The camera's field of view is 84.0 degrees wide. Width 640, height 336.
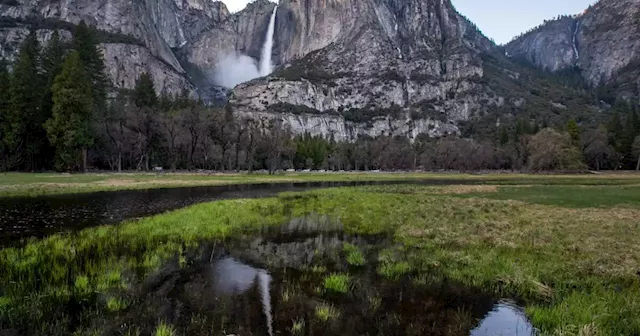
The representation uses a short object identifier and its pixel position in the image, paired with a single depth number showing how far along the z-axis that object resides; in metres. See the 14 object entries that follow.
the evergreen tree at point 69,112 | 65.31
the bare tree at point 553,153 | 110.50
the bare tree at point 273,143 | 113.94
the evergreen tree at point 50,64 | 72.25
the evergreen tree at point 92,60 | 86.27
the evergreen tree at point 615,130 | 144.12
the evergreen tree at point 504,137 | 186.55
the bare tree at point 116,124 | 81.75
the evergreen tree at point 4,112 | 70.12
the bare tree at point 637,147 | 123.36
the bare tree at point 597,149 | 133.50
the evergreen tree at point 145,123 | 82.48
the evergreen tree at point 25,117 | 70.75
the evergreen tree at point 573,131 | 135.45
